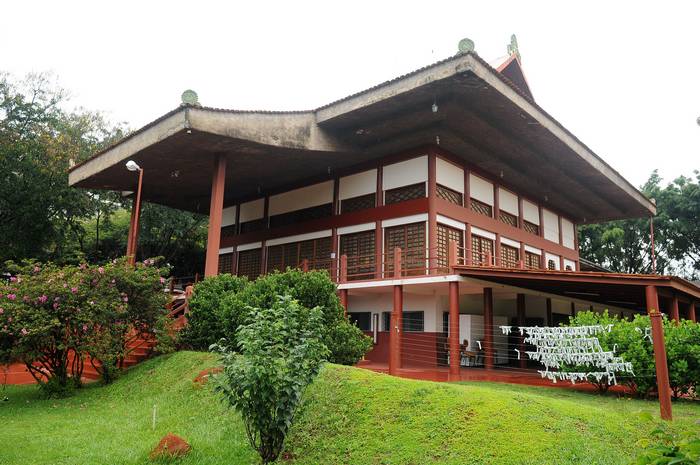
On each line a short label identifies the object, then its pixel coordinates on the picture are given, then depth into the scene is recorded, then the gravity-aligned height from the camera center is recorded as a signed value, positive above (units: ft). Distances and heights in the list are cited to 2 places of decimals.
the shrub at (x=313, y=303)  35.06 +2.26
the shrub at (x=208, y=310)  40.52 +1.85
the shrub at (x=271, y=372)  18.24 -1.24
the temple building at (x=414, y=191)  46.32 +17.53
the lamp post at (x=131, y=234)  45.55 +10.39
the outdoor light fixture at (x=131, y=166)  45.52 +14.11
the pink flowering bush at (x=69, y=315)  35.94 +1.12
